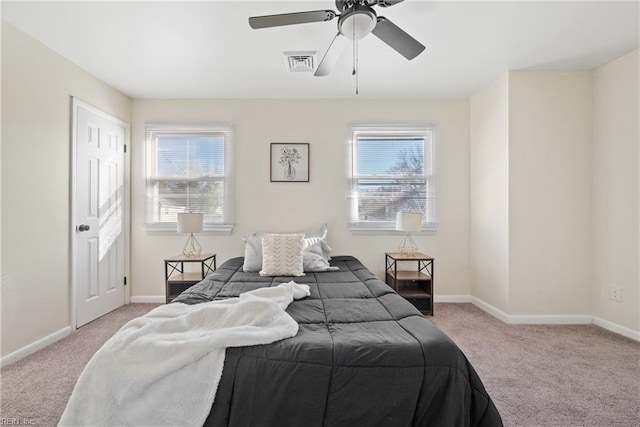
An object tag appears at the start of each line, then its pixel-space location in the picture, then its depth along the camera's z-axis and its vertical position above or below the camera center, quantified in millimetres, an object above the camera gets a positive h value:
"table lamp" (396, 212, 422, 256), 3471 -85
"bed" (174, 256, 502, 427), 1229 -693
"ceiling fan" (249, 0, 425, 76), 1656 +1083
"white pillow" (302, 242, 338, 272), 2959 -469
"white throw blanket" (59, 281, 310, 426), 1186 -643
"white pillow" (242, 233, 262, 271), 2984 -402
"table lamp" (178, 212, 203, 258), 3361 -110
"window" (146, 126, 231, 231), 3807 +513
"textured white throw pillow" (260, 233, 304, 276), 2793 -384
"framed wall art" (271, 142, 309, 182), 3820 +637
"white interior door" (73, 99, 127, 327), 3002 +5
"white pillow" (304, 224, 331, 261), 3335 -261
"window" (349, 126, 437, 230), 3855 +497
